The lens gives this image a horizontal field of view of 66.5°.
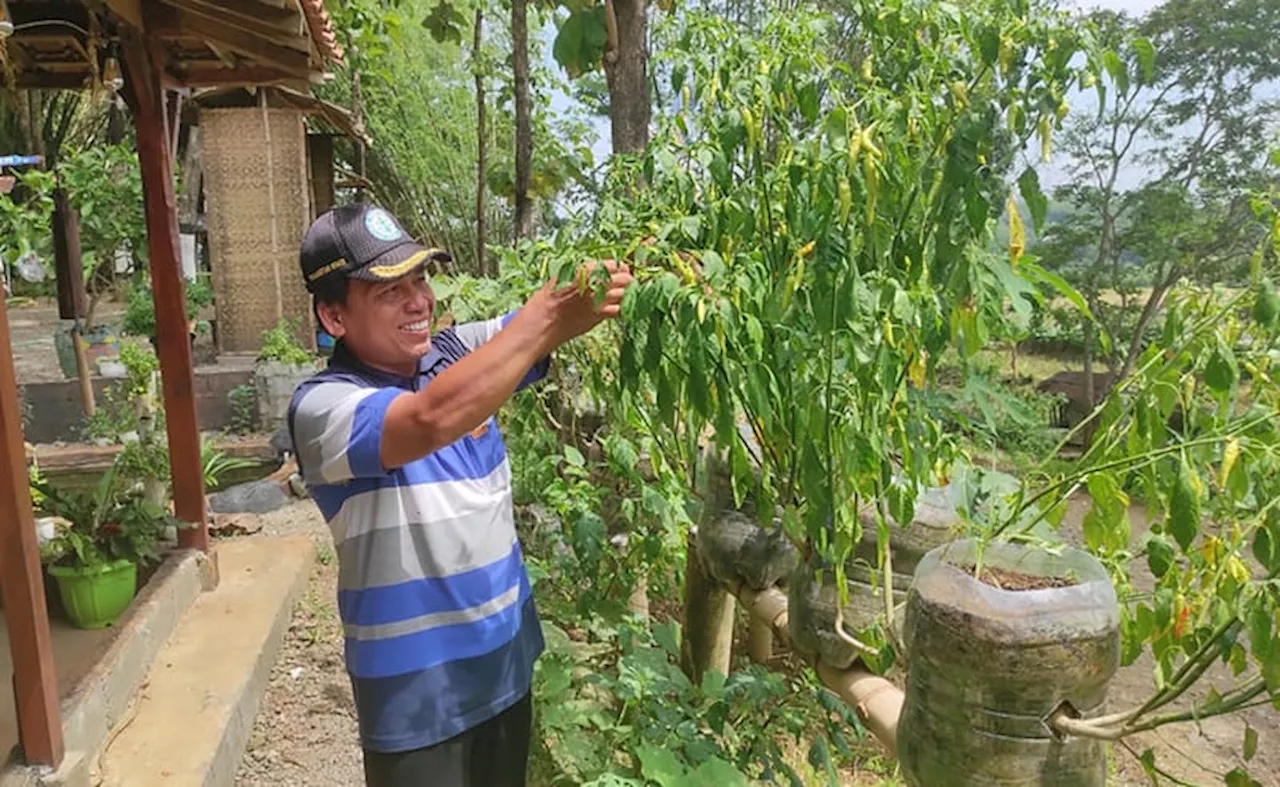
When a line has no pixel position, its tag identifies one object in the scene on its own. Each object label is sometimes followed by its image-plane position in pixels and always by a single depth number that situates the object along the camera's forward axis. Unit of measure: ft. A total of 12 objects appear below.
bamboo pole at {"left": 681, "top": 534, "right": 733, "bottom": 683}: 10.23
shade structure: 9.08
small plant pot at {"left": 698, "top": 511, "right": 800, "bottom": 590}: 8.33
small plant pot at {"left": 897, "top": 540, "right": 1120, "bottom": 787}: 4.78
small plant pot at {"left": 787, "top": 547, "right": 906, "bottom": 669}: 6.73
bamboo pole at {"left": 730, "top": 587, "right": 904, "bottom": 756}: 6.26
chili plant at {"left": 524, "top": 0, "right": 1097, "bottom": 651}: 4.80
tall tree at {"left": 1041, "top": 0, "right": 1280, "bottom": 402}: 37.55
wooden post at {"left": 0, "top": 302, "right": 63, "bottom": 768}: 8.83
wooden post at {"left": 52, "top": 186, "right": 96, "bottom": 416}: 25.54
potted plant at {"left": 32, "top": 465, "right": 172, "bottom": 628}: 13.44
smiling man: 5.64
